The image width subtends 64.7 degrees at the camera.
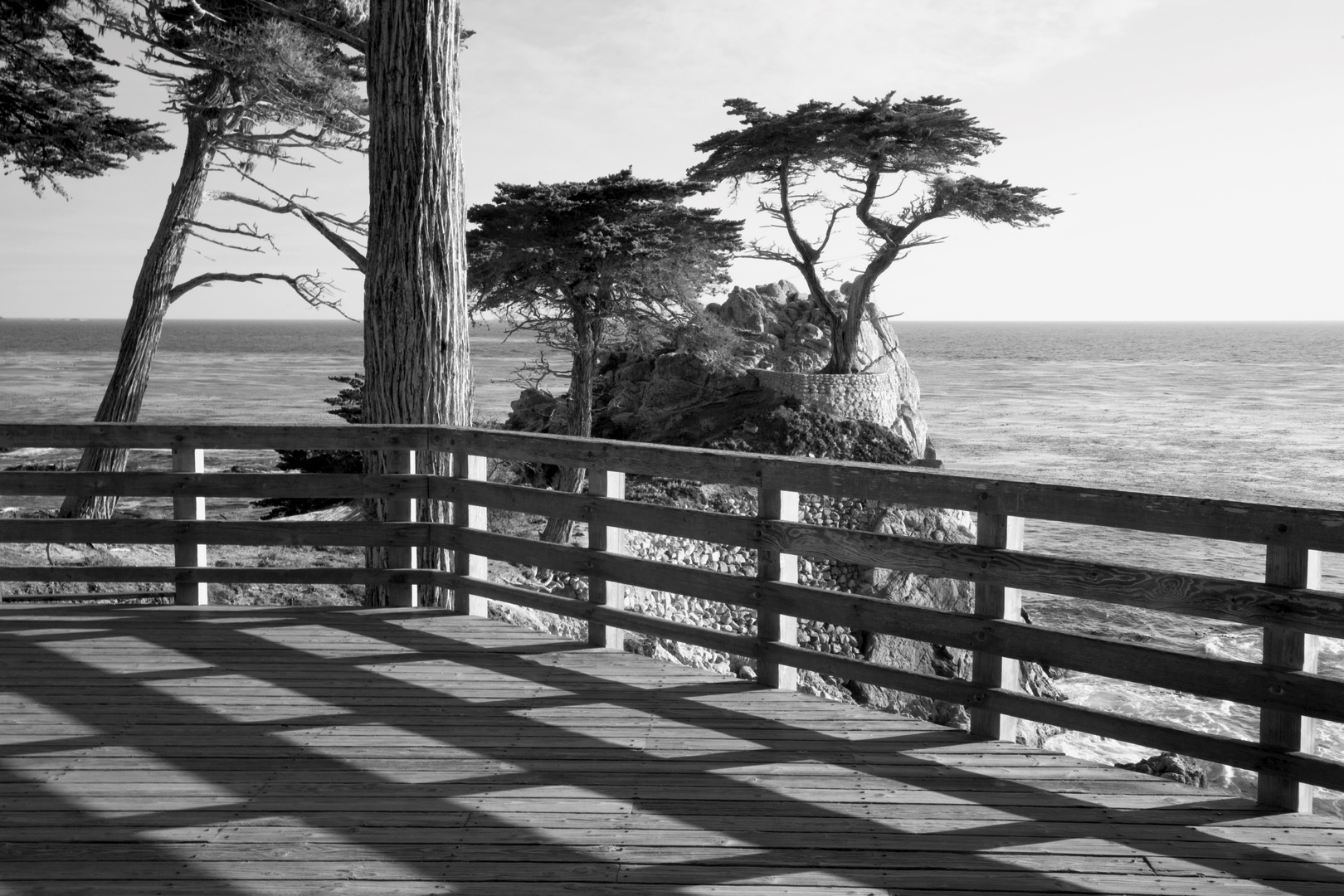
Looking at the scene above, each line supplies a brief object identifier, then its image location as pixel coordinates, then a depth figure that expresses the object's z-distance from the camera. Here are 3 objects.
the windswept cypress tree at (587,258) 20.02
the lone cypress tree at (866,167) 26.42
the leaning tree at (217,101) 15.12
